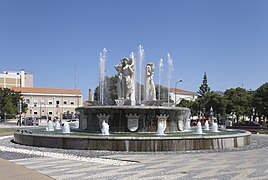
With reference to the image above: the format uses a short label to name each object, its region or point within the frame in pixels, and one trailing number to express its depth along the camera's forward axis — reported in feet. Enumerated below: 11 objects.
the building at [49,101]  306.55
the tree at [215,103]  229.25
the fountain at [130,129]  46.01
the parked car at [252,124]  136.46
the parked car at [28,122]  184.34
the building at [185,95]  405.45
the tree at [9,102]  240.42
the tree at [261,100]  192.85
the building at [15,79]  370.32
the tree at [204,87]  333.37
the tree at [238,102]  222.89
